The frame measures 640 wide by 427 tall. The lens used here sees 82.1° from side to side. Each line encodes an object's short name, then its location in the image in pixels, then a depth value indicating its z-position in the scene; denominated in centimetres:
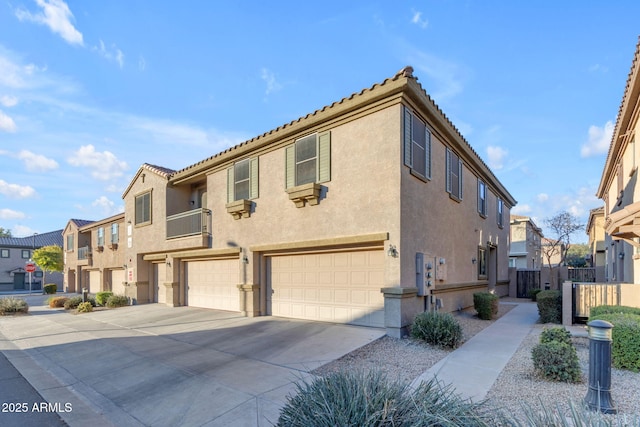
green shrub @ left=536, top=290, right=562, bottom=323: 1129
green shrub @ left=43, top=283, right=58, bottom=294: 3312
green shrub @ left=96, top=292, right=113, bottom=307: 1966
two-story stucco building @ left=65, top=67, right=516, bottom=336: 956
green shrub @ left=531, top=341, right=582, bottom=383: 599
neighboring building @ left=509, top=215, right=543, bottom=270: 3322
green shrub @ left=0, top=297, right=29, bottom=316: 1750
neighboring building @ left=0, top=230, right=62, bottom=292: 4644
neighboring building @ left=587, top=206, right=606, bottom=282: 2537
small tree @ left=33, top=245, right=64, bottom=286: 3703
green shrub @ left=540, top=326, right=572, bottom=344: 657
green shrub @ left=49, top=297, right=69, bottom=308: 2025
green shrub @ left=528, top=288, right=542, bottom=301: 1911
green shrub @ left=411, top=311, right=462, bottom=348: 841
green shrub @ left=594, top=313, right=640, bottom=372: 632
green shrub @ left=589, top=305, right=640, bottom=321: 809
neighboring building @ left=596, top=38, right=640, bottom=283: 803
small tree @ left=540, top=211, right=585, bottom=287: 2900
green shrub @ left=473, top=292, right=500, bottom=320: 1252
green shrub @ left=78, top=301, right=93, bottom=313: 1720
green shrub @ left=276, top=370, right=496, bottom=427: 337
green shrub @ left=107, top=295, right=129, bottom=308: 1870
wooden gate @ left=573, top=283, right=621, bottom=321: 983
